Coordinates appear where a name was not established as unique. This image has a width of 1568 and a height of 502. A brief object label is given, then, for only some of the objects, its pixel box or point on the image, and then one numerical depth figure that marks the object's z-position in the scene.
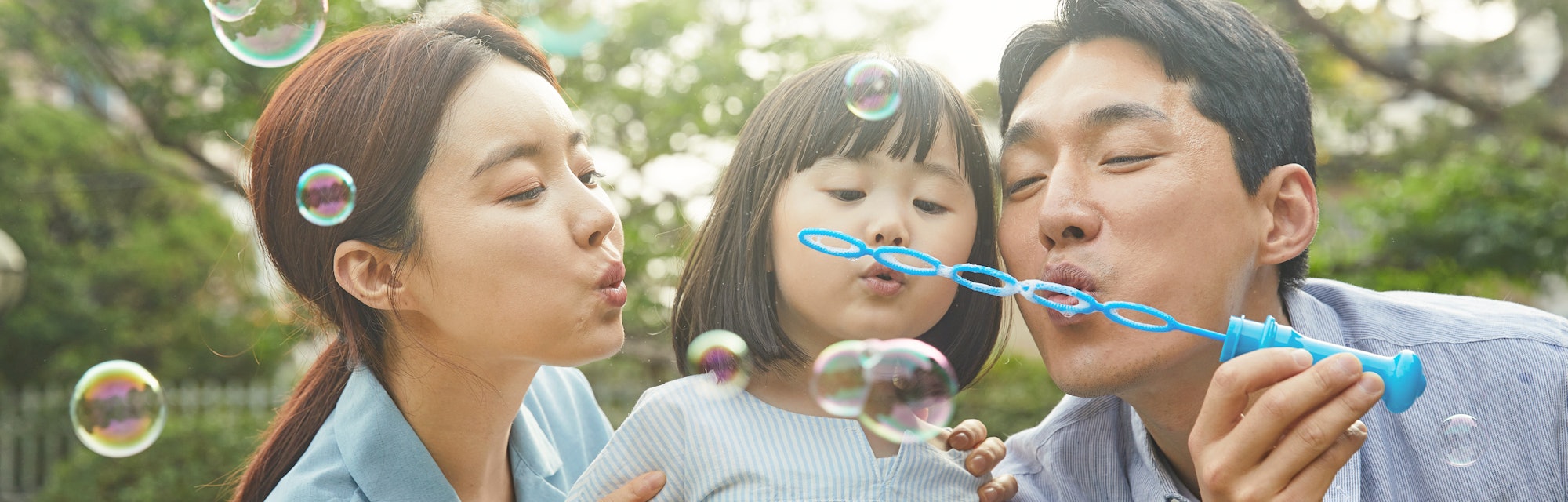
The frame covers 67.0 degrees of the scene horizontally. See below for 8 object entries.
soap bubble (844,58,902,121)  2.03
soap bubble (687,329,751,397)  2.03
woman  2.00
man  1.90
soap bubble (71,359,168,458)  2.73
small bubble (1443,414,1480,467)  1.76
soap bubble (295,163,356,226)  2.04
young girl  1.94
